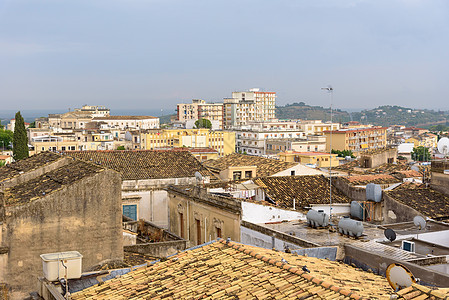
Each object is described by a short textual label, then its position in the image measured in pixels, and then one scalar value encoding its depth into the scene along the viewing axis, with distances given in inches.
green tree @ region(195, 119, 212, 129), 6389.8
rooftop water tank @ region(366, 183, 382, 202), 1040.8
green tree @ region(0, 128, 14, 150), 4401.6
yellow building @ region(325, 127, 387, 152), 5187.0
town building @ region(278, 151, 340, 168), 2815.9
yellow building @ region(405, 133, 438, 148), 6430.6
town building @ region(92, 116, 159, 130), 6897.6
